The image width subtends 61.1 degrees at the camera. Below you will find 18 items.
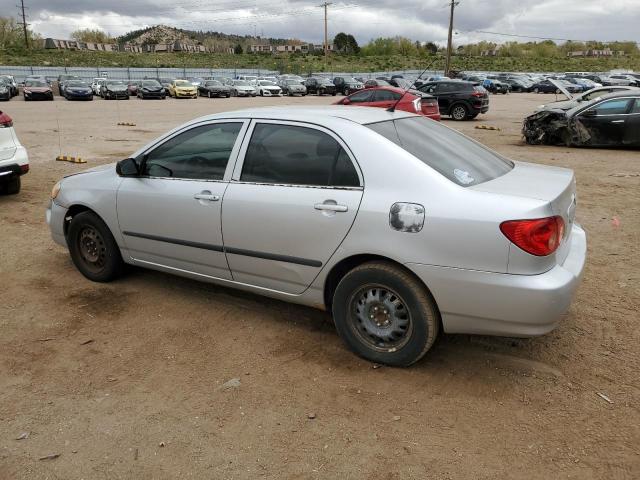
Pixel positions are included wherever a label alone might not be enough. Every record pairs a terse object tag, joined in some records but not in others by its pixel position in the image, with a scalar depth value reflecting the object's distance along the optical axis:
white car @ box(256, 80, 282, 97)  41.97
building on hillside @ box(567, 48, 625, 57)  114.81
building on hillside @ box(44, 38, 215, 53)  93.70
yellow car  38.78
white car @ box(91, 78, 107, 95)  39.44
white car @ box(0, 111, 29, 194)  7.31
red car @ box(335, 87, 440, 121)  18.02
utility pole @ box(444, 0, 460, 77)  50.31
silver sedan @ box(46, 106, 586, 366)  2.97
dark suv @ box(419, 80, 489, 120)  21.94
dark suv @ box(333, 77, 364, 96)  44.12
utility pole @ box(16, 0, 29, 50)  84.41
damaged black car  13.29
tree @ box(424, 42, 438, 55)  110.38
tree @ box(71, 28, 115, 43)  120.75
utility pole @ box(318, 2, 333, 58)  82.38
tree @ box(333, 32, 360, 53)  113.66
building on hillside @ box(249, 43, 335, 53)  139.73
